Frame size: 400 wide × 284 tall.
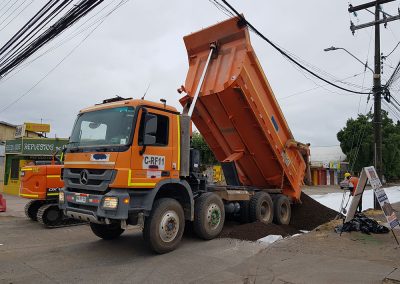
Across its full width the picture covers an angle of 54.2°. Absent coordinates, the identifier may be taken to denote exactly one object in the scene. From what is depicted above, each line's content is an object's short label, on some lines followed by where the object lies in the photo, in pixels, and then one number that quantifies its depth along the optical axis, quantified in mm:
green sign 21031
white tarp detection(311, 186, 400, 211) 16891
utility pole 15907
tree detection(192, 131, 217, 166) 31109
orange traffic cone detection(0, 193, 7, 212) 14330
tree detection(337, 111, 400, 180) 42719
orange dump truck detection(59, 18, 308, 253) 7098
